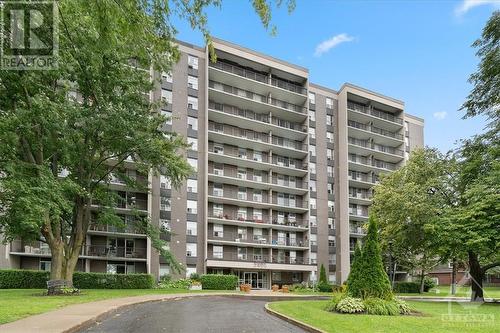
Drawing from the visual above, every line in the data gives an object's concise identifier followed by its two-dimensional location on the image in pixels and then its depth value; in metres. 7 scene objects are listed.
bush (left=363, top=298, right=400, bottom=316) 16.27
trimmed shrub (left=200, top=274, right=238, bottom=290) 43.31
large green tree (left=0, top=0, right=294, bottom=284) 22.86
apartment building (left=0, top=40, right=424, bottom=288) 48.34
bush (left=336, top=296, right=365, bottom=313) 16.44
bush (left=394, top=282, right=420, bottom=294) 52.16
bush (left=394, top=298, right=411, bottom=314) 16.86
